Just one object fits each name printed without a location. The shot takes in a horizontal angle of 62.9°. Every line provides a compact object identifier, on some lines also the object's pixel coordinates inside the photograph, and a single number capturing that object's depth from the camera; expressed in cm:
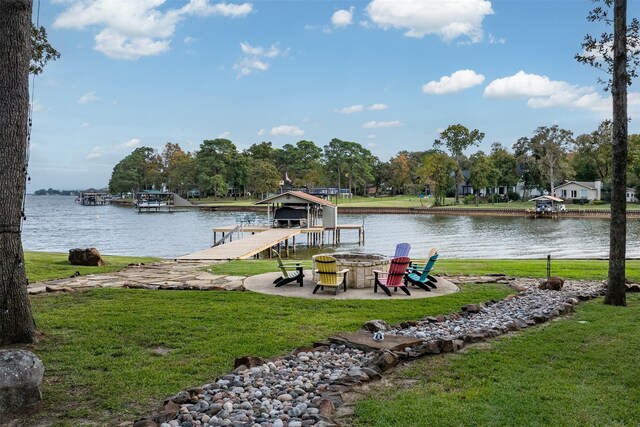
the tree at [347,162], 10756
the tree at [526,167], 8406
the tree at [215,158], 9931
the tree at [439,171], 8031
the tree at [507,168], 8575
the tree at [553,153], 7906
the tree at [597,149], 7378
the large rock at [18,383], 417
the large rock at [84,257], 1516
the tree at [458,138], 8200
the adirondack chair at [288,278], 1093
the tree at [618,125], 874
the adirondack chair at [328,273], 1016
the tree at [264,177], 9275
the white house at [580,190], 7719
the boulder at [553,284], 1074
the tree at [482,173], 7931
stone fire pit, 1094
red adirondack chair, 1039
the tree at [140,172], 12444
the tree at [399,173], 11069
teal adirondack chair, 1076
